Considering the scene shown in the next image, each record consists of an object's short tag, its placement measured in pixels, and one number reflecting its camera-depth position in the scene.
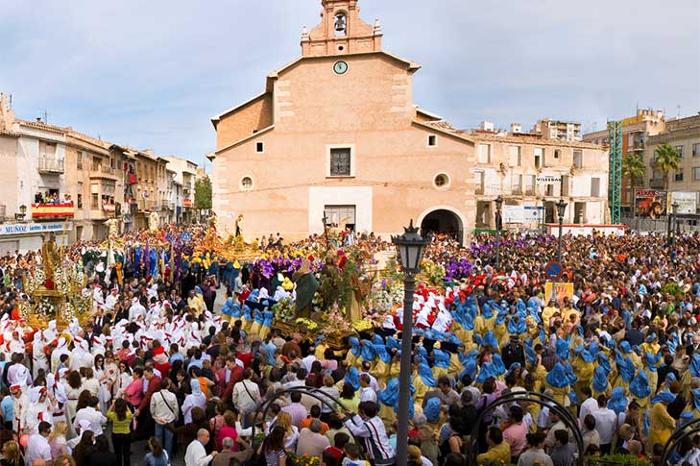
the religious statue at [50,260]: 13.59
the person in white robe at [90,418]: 7.24
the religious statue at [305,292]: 13.23
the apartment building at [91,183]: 45.44
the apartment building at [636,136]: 62.72
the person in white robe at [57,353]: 9.97
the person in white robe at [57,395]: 7.95
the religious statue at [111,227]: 23.08
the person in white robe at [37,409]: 7.51
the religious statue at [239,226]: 30.73
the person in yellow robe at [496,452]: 6.39
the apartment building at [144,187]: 58.84
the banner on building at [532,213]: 50.28
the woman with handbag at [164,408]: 7.96
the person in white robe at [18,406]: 7.75
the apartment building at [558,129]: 62.36
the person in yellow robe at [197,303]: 14.14
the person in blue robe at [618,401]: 7.64
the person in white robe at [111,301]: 14.43
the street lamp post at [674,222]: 28.40
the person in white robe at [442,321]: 13.13
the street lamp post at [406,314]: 5.98
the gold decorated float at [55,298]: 13.45
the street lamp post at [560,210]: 19.79
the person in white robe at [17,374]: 8.88
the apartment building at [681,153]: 54.50
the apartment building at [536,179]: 50.50
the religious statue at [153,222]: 29.84
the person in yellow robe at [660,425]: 7.11
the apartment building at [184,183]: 87.31
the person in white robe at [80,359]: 9.70
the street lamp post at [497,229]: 22.96
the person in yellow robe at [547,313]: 13.63
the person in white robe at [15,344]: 10.36
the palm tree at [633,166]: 60.44
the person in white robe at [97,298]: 14.51
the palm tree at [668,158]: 56.03
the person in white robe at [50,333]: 10.92
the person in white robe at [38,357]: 10.49
